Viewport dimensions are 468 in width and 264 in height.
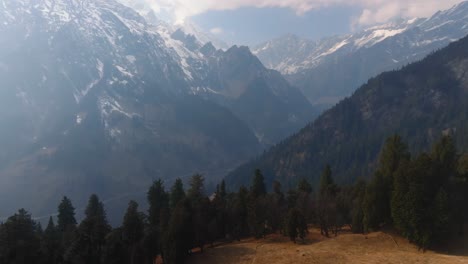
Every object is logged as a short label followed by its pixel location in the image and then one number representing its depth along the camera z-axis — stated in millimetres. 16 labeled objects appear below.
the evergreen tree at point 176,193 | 110875
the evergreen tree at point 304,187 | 119812
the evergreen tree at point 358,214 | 81938
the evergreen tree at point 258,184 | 114625
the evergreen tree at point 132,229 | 81938
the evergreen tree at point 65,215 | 123750
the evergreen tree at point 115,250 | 78000
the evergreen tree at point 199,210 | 82625
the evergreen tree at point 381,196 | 76500
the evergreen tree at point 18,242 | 74688
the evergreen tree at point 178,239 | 74750
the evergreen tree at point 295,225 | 78188
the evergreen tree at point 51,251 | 79250
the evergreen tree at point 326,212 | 83869
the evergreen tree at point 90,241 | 78594
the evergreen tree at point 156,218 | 80812
